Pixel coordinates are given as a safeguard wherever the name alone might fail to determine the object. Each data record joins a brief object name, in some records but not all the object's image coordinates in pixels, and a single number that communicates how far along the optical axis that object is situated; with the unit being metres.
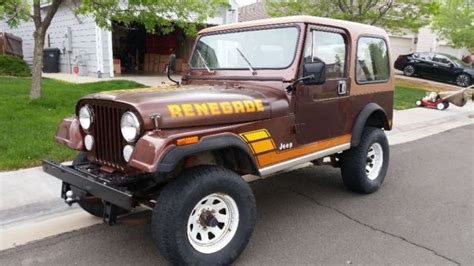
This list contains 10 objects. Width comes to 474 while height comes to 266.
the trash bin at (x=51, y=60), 18.00
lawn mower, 12.20
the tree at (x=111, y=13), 8.39
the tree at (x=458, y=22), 23.75
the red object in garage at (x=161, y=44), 21.20
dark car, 20.05
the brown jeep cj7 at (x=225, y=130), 2.99
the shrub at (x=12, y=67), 15.44
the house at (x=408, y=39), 25.93
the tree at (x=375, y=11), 14.14
